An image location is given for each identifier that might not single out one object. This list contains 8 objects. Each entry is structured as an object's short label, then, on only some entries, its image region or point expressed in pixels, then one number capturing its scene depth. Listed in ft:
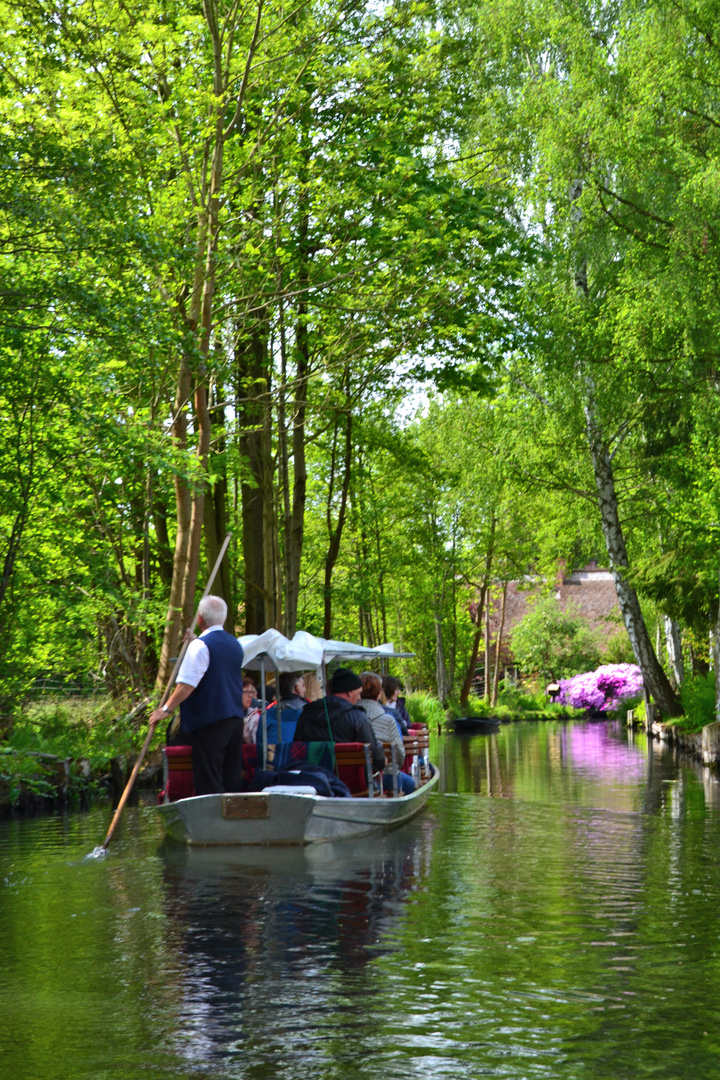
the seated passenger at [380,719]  48.57
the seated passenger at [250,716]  46.34
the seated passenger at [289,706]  47.70
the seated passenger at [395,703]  55.42
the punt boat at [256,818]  39.70
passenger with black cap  44.52
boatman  38.96
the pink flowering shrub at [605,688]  177.27
